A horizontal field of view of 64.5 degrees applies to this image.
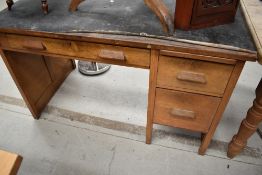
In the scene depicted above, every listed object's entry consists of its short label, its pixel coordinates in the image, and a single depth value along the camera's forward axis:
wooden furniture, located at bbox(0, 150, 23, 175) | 0.50
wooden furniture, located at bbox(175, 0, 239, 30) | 0.79
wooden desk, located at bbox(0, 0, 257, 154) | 0.80
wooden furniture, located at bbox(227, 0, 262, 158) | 0.85
